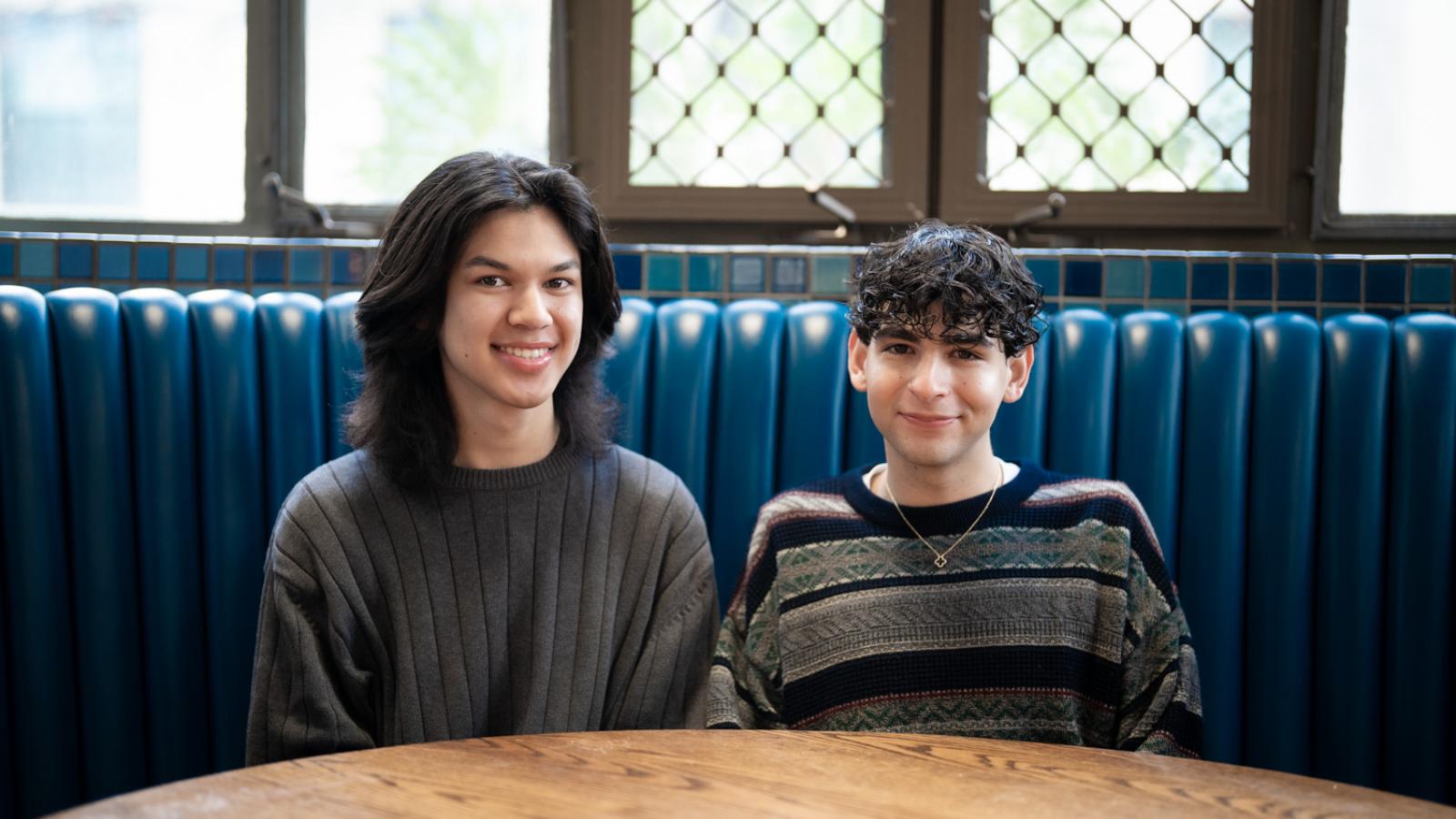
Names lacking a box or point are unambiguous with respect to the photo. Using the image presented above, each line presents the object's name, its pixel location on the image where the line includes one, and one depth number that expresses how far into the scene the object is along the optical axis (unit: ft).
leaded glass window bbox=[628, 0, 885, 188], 7.99
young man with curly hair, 5.21
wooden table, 3.29
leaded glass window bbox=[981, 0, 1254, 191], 7.73
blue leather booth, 6.19
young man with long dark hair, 5.44
